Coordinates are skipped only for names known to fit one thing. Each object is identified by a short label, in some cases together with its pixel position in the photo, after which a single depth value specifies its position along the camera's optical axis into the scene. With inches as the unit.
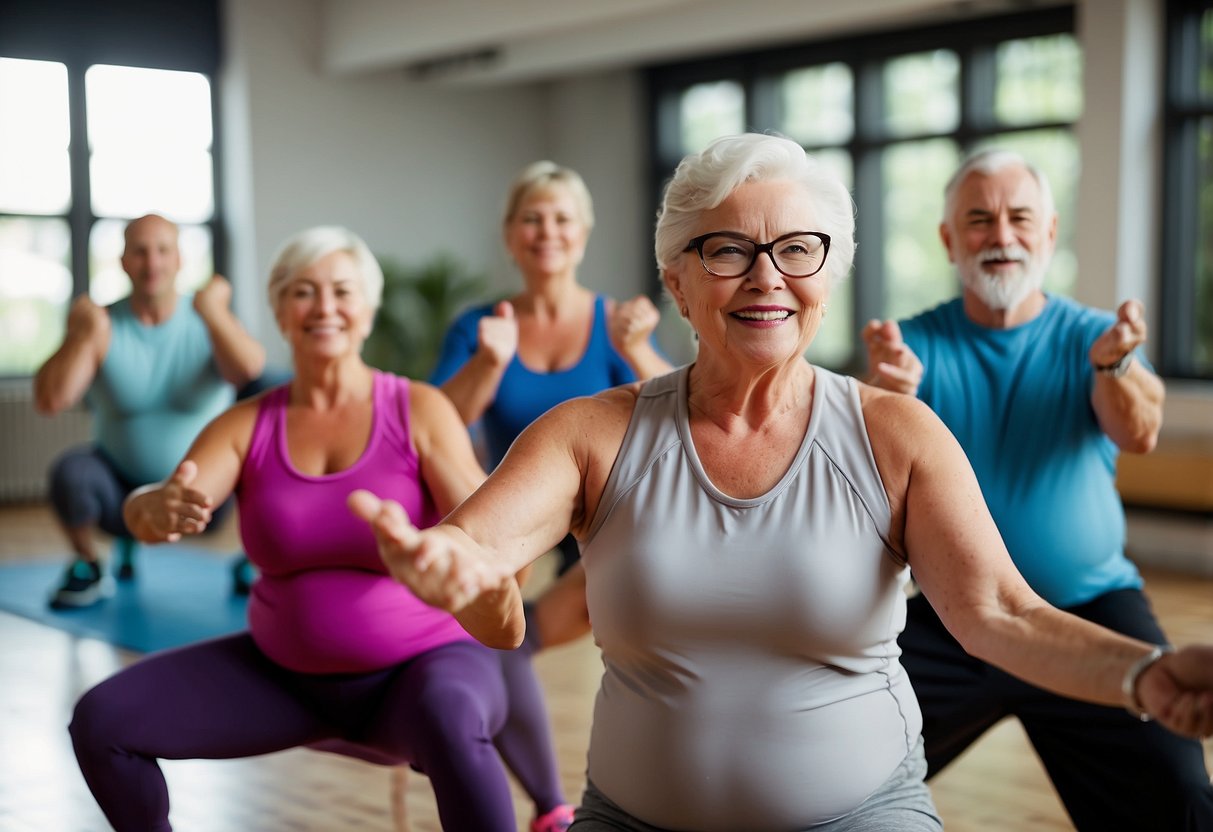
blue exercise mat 197.3
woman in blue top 126.4
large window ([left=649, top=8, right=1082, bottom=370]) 296.7
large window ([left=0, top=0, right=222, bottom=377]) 337.4
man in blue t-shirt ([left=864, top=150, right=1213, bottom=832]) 88.2
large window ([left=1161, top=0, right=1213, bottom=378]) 259.6
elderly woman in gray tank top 62.2
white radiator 331.3
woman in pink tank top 86.8
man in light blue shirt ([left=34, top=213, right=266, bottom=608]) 186.7
